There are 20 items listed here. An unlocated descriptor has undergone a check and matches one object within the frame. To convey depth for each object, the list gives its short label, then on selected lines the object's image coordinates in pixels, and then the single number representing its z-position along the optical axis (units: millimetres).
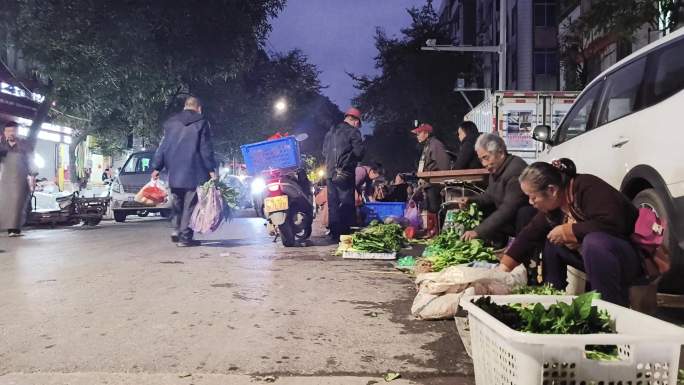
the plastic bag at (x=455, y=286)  4461
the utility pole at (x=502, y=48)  25938
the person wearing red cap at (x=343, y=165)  10289
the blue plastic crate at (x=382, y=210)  11398
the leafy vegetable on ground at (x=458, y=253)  5586
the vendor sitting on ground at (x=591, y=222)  3551
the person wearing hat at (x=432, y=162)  10289
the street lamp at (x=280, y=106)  37812
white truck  15555
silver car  17062
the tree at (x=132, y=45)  15195
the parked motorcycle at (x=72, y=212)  14164
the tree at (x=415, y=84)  40719
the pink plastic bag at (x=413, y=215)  11377
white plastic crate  2107
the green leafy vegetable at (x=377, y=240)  8391
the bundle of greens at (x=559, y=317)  2527
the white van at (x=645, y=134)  4375
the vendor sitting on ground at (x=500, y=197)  5551
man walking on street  9672
